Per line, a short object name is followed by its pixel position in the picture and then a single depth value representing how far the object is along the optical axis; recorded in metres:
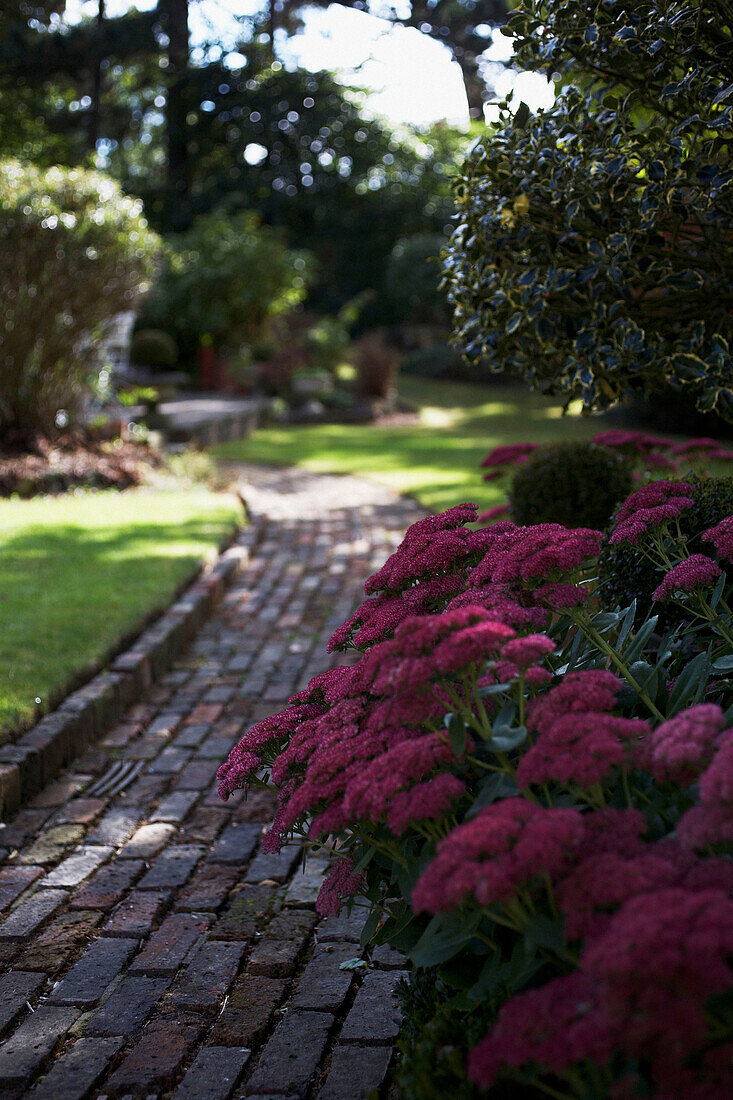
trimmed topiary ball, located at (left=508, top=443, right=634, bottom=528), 5.80
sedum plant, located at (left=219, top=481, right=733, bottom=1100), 1.28
